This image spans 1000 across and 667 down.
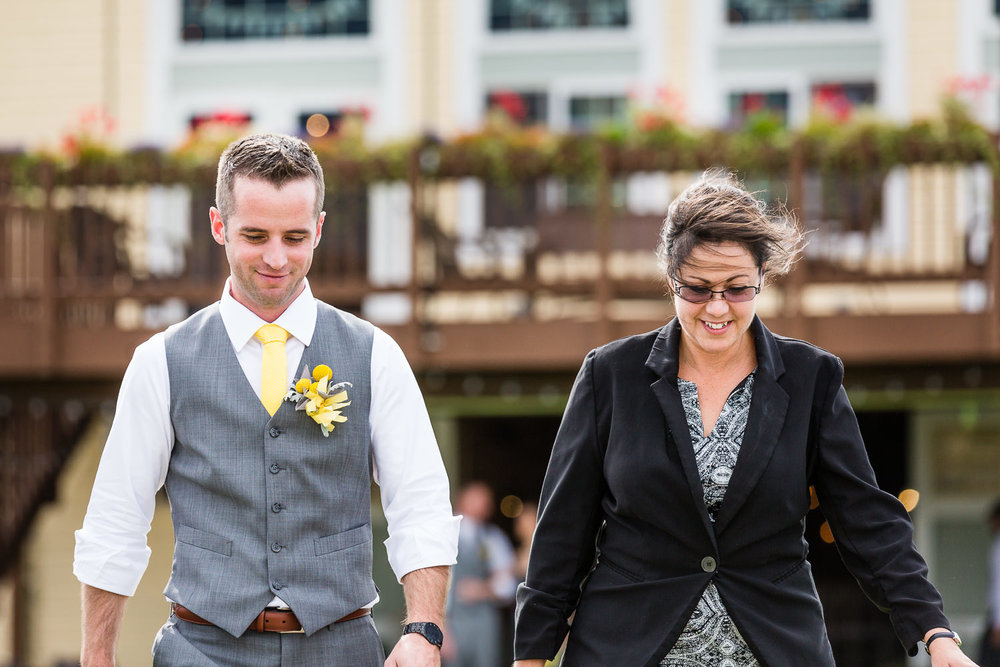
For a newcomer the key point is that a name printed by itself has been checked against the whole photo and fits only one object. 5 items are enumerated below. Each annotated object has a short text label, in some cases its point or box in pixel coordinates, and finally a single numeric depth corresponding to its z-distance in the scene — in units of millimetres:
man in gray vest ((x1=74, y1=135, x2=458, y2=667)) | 6441
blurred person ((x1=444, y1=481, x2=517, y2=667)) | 19719
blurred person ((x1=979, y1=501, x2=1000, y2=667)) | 18547
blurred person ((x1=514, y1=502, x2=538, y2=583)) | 21062
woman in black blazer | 6469
